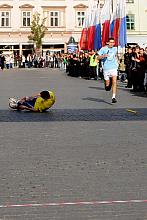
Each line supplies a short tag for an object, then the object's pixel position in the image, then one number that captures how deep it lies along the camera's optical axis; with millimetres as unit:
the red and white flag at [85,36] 36047
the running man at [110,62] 15469
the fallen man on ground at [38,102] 13039
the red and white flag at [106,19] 29350
